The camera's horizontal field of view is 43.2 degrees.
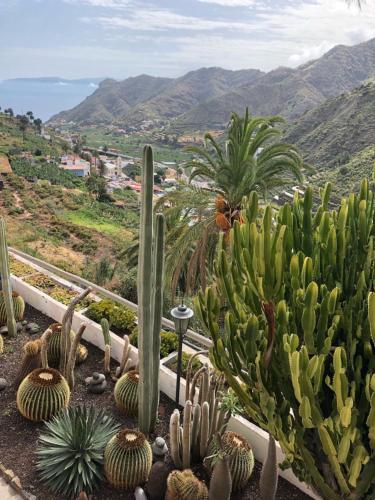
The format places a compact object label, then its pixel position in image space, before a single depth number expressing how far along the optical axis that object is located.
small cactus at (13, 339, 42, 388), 6.73
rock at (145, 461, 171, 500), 5.01
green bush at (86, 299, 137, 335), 8.41
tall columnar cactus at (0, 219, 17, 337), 7.86
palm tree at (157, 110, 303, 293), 9.59
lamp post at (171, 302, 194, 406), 5.76
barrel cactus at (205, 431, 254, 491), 5.14
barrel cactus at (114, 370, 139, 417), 6.27
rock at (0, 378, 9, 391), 6.72
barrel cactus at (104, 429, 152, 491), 5.11
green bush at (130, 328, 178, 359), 7.60
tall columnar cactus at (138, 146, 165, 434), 5.39
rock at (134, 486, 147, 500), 4.94
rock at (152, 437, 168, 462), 5.51
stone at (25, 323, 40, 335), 8.27
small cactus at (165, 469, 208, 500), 4.80
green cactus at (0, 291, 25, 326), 8.38
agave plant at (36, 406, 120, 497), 5.12
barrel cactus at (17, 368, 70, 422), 5.99
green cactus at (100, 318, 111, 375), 7.14
